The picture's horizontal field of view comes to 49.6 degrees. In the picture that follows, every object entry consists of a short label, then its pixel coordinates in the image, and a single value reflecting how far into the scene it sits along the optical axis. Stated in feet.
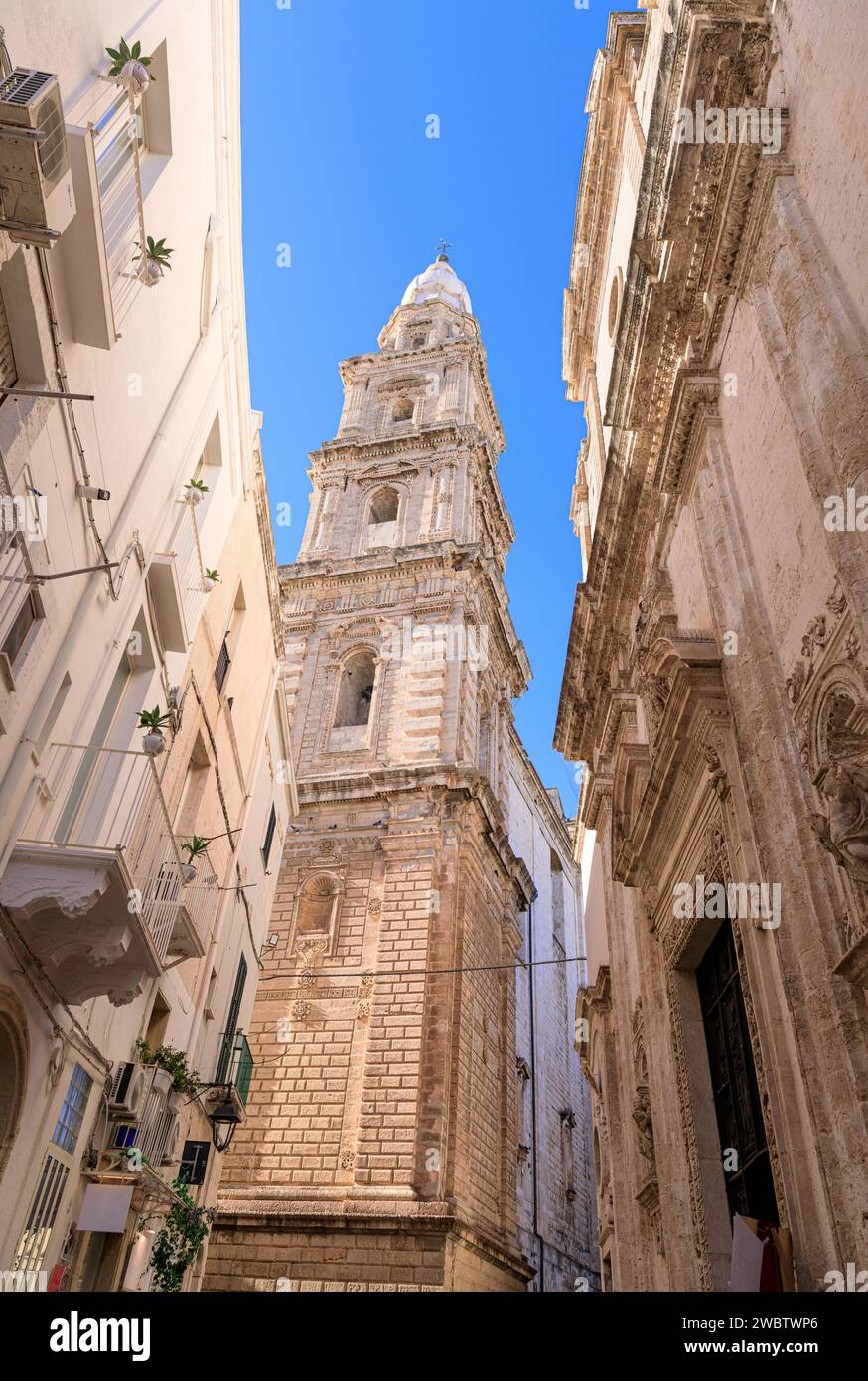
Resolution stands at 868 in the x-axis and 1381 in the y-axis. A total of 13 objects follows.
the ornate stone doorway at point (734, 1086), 25.31
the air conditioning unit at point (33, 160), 17.63
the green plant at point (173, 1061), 32.53
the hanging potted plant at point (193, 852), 29.44
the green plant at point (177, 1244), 32.86
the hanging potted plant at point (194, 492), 33.60
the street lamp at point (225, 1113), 40.06
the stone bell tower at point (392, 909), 57.41
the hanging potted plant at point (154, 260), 24.76
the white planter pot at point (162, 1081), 31.73
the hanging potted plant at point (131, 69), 24.08
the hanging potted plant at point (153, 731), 25.96
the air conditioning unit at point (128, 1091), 29.04
